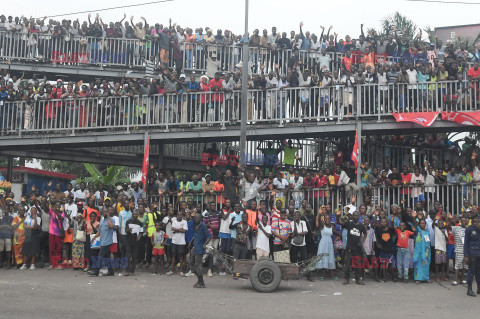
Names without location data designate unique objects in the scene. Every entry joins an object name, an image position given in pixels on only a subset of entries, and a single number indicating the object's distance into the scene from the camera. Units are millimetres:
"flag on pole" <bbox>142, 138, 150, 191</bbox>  16973
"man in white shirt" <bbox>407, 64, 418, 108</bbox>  16281
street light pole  15333
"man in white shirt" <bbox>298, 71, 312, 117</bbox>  16812
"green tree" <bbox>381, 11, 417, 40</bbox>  22953
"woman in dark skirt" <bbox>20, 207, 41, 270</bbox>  14992
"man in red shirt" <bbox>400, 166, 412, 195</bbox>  15578
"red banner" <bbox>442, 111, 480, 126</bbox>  15805
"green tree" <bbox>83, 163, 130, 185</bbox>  24469
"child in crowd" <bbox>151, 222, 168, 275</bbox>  14453
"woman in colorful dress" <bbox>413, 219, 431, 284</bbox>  13734
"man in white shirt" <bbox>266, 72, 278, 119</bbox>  16938
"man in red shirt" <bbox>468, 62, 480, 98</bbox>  15977
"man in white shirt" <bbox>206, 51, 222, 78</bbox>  19594
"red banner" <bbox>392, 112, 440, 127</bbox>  15891
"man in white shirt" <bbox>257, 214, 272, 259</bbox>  13680
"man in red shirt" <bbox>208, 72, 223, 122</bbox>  17188
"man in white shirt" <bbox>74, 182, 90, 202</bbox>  16606
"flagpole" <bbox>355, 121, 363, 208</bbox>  15812
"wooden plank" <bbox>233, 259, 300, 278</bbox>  12273
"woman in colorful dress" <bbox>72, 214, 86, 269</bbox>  14766
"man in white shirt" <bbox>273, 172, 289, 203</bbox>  16234
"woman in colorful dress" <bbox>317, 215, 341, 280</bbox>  13992
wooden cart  12031
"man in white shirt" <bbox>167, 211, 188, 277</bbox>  14367
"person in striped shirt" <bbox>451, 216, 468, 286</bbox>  13519
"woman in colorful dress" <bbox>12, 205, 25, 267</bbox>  15117
